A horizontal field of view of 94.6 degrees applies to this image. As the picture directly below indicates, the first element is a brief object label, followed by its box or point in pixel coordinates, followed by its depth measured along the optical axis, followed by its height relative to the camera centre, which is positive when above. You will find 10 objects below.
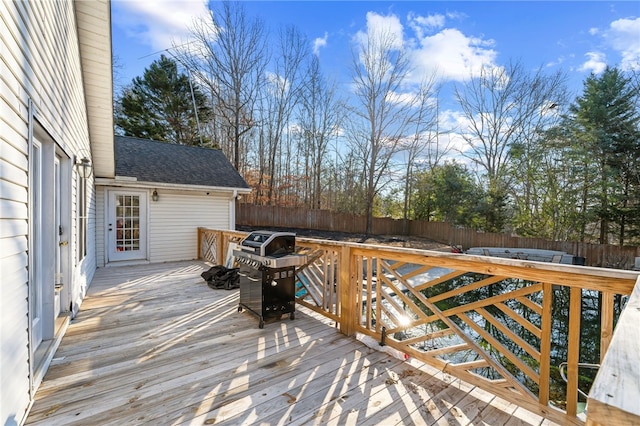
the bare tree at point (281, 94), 16.77 +6.60
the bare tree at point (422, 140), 18.20 +4.40
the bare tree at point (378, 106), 16.59 +5.95
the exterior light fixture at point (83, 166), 4.25 +0.56
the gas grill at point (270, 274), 3.43 -0.81
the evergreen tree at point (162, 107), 16.16 +5.44
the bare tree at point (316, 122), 17.84 +5.30
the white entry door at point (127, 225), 7.01 -0.52
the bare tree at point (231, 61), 15.02 +7.60
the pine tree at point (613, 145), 12.07 +2.78
